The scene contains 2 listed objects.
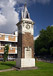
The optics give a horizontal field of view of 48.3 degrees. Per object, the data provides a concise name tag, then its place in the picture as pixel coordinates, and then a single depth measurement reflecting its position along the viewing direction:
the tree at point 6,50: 17.53
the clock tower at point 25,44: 8.53
